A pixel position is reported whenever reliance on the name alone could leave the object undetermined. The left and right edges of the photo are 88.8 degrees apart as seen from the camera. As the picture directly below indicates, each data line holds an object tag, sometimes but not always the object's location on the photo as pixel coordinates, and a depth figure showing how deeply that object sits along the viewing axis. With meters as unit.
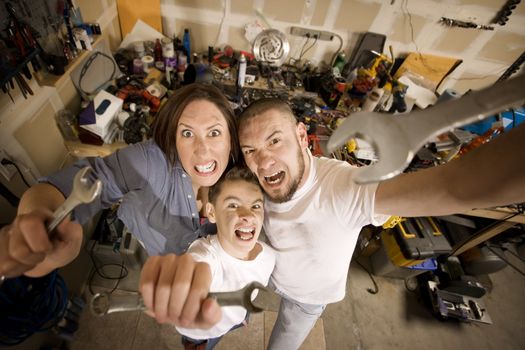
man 0.96
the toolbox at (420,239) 1.94
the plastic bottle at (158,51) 2.23
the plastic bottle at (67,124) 1.63
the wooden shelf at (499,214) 1.78
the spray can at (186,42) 2.30
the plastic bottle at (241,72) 1.96
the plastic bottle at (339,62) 2.42
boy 1.14
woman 1.10
